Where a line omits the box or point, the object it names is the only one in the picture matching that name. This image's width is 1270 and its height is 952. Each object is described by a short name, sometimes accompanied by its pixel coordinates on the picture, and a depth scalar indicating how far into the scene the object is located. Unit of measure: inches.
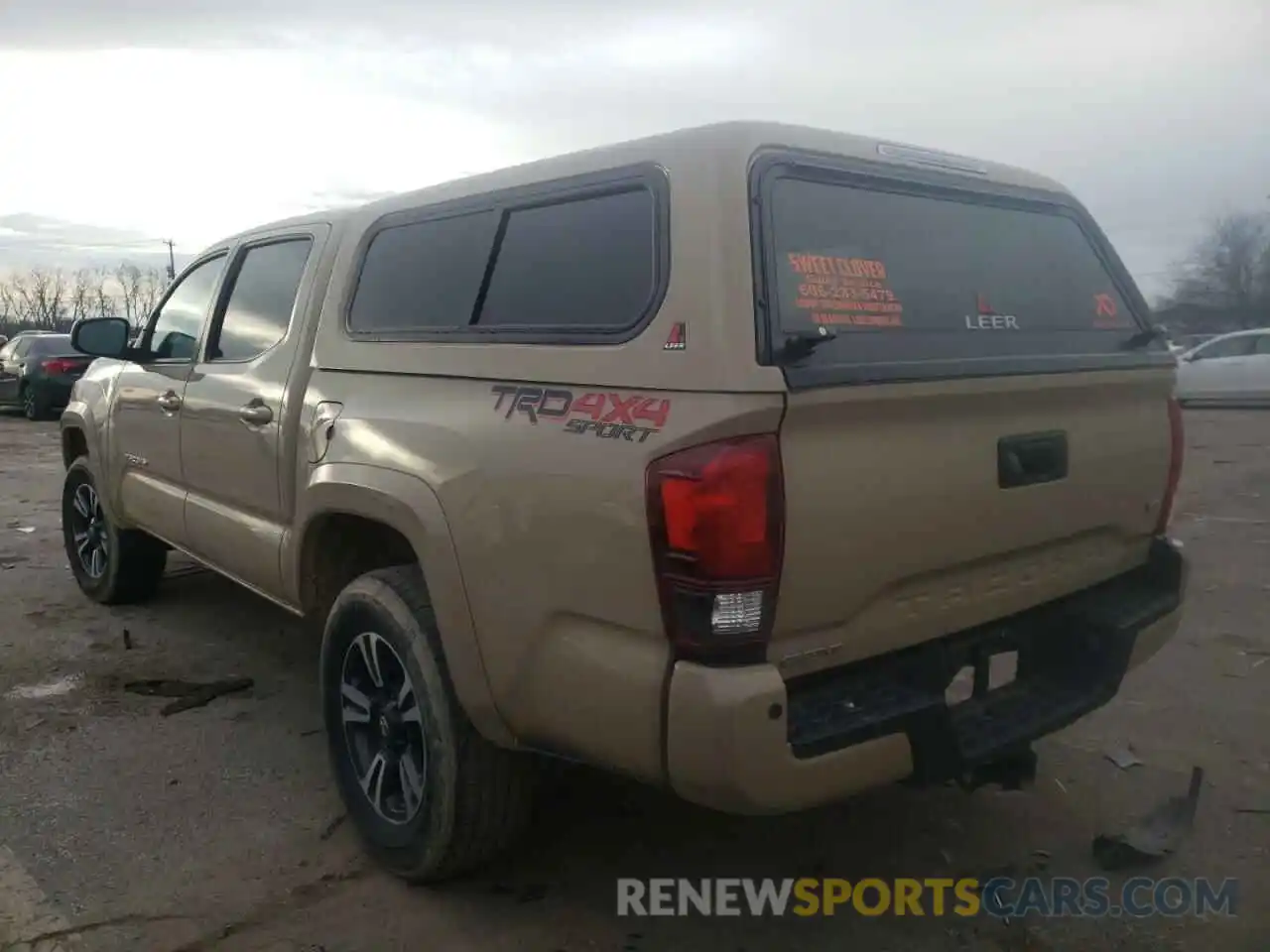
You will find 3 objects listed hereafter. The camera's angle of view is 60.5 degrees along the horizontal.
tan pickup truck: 92.2
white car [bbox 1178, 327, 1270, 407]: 679.1
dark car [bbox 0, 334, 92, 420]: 736.3
